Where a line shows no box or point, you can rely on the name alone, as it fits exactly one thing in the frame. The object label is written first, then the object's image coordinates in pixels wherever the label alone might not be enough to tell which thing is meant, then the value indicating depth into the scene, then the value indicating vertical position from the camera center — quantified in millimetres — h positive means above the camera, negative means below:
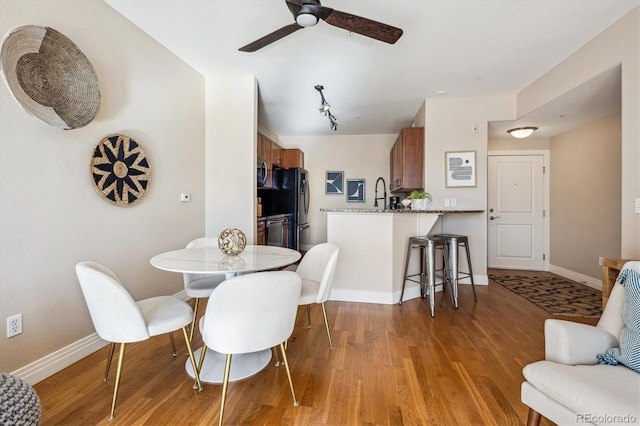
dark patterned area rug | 2943 -1035
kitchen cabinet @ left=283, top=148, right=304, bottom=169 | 5420 +1020
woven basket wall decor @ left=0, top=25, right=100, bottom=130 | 1558 +822
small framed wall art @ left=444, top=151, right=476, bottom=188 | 3857 +580
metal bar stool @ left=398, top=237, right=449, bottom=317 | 2870 -563
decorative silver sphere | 1930 -223
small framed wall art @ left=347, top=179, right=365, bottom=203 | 5996 +438
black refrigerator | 5062 +226
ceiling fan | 1611 +1164
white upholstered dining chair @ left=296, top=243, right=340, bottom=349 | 1978 -508
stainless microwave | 4112 +578
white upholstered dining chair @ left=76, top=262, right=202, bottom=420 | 1395 -528
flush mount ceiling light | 4059 +1150
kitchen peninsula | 3066 -446
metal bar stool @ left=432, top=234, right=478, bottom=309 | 3005 -567
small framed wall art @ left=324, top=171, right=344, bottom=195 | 6055 +595
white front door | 4766 -10
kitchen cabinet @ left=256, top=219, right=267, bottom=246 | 3678 -314
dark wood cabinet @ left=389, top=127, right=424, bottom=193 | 4102 +775
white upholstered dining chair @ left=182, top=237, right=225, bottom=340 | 2100 -574
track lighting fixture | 3282 +1224
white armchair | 957 -645
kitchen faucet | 5887 +305
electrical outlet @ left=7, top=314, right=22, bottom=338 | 1603 -663
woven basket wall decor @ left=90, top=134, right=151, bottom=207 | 2098 +325
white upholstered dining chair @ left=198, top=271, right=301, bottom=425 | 1255 -473
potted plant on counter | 3566 +133
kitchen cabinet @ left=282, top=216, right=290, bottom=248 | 4740 -378
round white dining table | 1587 -320
